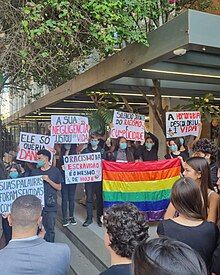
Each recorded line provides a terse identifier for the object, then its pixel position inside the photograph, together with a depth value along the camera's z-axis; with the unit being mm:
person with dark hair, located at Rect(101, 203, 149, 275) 1434
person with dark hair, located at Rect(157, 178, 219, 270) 1789
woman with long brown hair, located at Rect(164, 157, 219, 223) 2257
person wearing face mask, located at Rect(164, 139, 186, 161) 4878
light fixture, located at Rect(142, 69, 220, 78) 4716
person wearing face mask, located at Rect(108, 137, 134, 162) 4853
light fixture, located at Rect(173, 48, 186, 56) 3431
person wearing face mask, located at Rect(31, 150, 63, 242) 3860
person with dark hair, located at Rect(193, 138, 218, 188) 3301
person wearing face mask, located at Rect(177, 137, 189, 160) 4927
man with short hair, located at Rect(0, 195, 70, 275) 1637
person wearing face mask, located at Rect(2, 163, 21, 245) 3614
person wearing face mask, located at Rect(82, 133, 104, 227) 4732
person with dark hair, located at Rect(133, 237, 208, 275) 801
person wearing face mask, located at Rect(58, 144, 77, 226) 4785
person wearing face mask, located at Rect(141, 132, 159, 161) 5364
